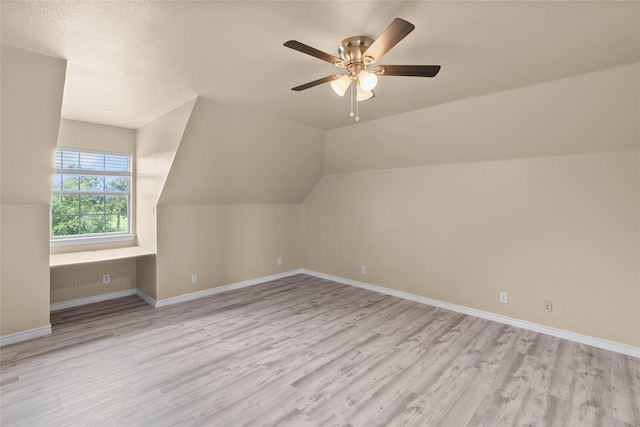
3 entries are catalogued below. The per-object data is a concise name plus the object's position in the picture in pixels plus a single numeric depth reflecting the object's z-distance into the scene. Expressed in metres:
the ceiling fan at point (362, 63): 1.75
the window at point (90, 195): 4.01
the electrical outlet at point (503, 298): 3.58
